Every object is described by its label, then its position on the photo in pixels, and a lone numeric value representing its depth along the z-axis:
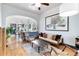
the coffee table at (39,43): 2.48
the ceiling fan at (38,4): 2.47
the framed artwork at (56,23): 2.43
